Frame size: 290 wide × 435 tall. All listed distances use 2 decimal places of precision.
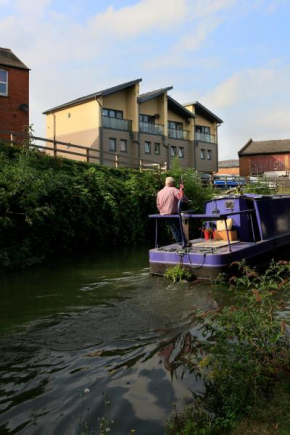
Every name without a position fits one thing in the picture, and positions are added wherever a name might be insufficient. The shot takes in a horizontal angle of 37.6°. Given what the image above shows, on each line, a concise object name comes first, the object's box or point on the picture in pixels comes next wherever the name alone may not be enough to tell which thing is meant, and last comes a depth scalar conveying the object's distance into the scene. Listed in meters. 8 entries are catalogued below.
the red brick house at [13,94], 23.97
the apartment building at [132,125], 37.41
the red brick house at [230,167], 74.69
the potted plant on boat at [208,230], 11.69
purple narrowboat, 9.36
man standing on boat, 10.77
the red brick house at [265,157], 60.97
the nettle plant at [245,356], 3.51
